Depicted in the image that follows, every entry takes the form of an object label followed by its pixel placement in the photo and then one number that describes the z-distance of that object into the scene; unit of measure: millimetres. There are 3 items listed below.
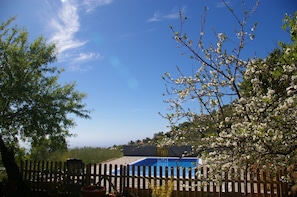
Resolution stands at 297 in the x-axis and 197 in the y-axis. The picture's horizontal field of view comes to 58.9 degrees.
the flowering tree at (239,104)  3066
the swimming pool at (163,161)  15867
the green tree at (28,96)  7461
